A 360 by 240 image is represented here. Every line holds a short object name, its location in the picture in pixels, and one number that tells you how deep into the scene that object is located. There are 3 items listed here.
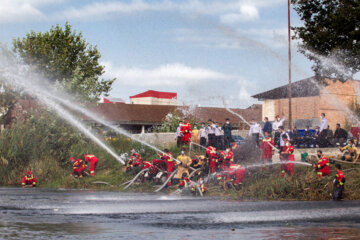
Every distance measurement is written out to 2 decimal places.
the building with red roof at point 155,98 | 103.81
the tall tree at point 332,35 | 35.62
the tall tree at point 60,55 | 59.00
